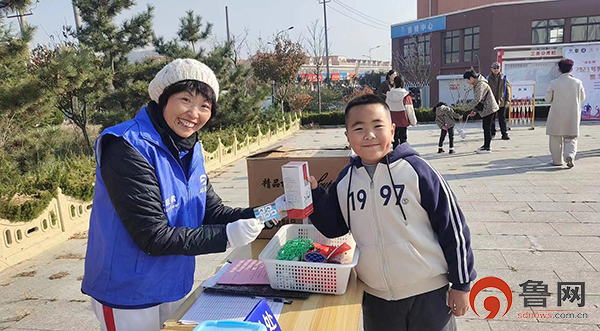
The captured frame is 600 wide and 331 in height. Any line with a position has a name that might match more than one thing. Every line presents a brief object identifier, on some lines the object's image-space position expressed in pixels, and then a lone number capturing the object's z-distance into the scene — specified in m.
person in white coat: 6.43
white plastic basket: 1.49
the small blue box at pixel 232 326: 1.00
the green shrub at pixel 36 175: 4.05
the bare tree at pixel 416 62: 29.16
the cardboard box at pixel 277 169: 2.21
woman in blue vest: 1.37
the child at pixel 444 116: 8.06
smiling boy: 1.54
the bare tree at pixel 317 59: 23.62
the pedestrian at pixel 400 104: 7.64
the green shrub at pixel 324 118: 17.80
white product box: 1.61
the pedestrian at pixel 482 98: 7.82
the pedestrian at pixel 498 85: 9.27
